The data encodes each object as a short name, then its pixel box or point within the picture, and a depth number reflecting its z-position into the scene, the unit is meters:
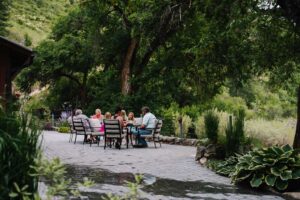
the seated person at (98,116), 20.25
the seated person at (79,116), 19.64
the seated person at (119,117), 17.41
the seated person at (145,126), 18.08
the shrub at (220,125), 13.75
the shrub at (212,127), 13.47
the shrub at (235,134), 12.54
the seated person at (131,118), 19.03
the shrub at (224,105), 30.20
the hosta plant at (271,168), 9.34
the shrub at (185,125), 22.18
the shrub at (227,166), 11.23
